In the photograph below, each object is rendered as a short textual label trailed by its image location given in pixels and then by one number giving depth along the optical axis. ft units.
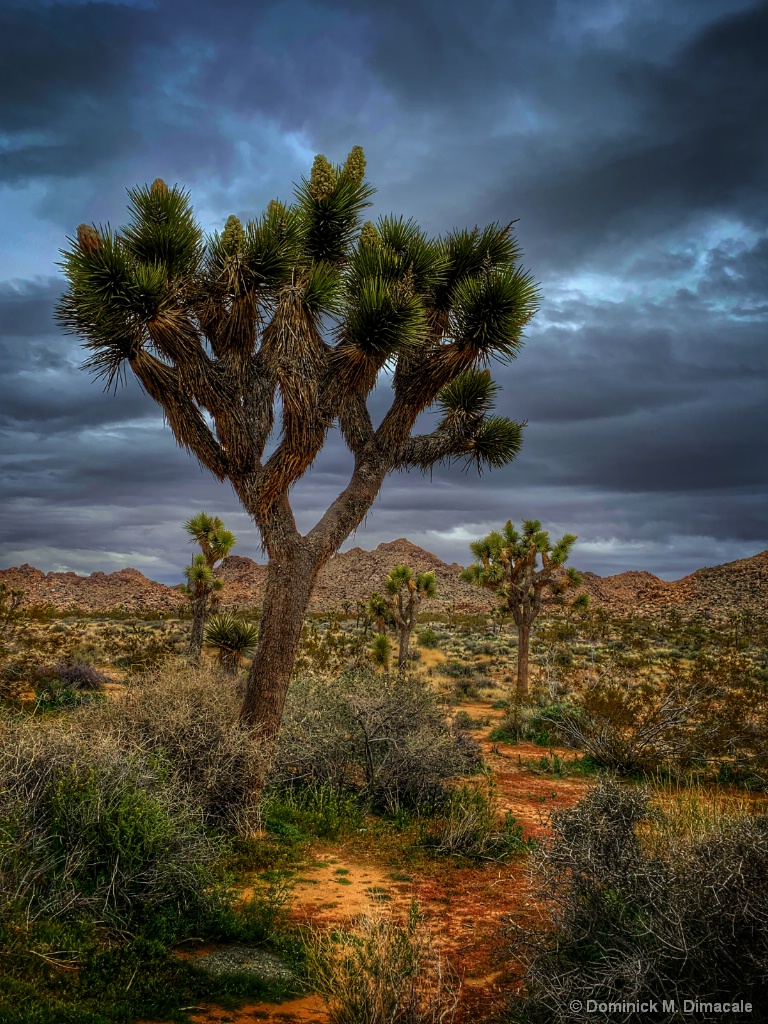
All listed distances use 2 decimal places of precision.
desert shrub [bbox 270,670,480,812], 31.22
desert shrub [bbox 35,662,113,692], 55.47
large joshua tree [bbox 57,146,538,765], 27.20
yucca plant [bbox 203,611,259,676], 47.09
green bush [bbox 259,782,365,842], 27.25
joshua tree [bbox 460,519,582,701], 68.80
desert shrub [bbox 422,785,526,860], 25.88
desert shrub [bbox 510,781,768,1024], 11.10
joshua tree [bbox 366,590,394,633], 80.59
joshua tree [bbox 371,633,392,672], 66.03
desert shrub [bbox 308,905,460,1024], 11.94
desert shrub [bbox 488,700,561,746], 52.08
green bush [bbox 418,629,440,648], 113.14
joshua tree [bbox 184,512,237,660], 63.31
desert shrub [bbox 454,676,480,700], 71.76
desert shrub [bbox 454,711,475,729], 50.62
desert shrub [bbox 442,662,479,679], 83.82
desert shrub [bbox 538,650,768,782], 38.75
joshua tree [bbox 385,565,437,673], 72.74
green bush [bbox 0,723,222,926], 16.11
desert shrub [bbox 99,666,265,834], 24.22
